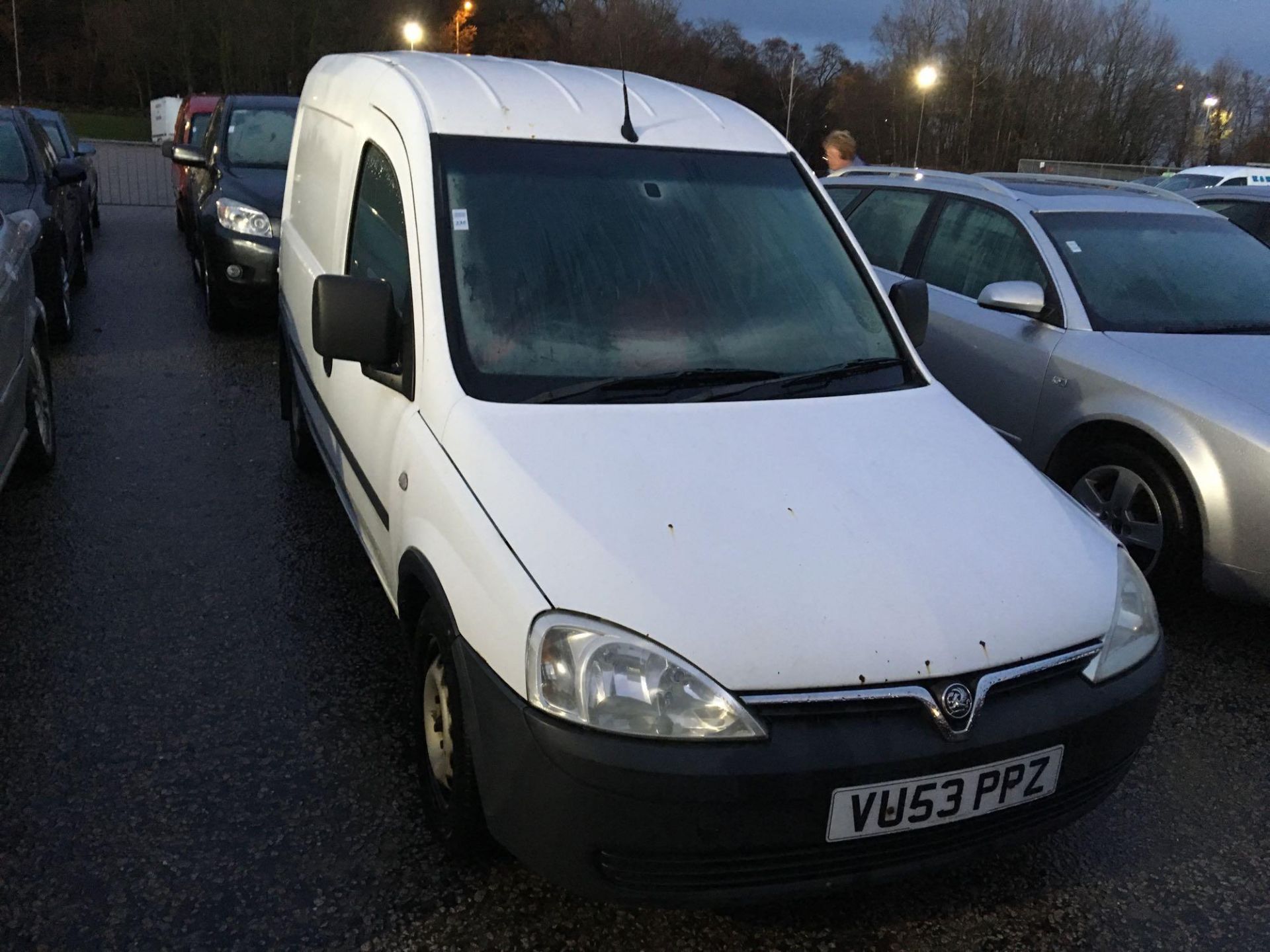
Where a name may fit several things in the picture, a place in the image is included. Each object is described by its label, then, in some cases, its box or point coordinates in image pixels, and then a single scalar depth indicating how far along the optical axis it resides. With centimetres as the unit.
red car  1370
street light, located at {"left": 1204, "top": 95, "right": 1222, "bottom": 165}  5977
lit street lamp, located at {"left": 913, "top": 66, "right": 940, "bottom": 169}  3395
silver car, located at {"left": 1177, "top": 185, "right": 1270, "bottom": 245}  877
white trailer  4500
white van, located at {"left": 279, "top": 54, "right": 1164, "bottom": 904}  225
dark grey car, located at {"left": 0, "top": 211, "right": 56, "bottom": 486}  471
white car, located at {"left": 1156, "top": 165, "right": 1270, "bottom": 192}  2078
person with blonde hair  970
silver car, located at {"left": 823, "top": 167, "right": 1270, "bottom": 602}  419
